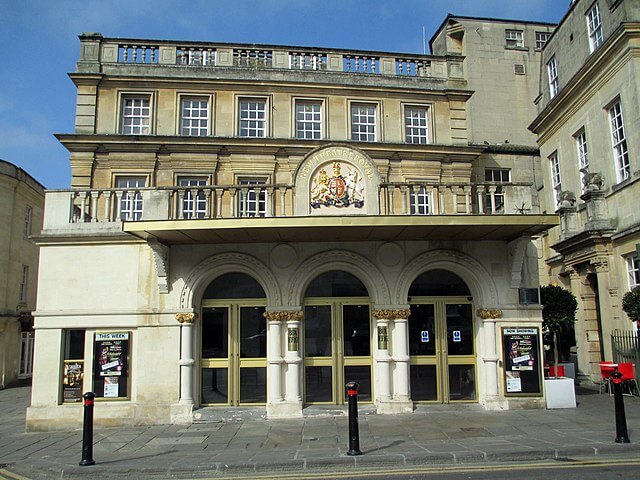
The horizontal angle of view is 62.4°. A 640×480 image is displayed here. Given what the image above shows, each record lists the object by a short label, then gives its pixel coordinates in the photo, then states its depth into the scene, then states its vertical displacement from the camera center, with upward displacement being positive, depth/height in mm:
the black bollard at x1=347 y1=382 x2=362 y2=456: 8344 -1588
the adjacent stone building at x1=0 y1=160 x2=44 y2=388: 23762 +3074
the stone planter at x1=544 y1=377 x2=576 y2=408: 12258 -1500
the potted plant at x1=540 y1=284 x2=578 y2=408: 16562 +601
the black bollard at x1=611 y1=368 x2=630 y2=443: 8719 -1460
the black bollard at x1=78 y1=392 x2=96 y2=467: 8258 -1704
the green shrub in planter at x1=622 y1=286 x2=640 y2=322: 13431 +564
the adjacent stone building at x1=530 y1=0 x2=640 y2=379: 16609 +5846
